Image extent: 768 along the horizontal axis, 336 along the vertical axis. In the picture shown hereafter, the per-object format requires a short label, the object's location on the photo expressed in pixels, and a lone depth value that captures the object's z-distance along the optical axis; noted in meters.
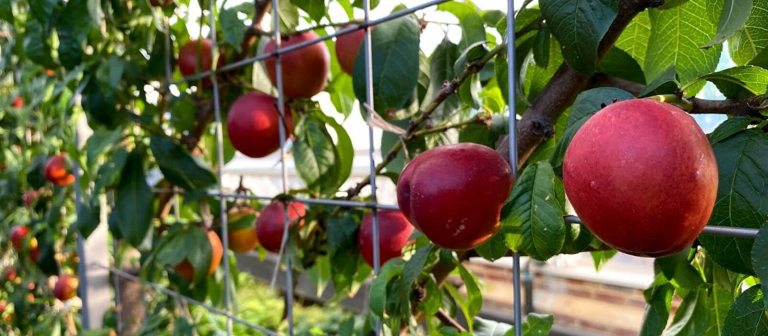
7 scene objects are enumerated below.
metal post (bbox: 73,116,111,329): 1.31
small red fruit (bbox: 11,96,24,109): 1.77
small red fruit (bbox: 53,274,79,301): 1.58
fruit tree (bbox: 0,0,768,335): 0.29
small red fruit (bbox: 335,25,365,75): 0.71
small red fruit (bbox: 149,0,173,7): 0.92
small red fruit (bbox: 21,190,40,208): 1.71
